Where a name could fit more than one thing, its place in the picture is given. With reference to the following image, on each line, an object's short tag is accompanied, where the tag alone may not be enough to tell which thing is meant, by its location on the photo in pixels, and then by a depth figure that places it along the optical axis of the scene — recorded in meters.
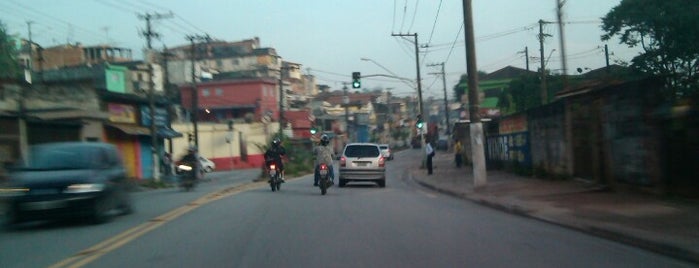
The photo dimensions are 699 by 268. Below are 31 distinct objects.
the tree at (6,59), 38.10
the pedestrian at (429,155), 32.19
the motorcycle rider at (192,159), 24.17
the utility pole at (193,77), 42.72
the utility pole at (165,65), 40.38
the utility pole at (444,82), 67.12
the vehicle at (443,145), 83.31
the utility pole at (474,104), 20.80
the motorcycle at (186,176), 24.19
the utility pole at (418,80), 43.78
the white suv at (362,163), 24.89
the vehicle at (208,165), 52.77
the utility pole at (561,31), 31.61
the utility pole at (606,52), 40.35
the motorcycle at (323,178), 20.86
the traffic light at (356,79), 36.22
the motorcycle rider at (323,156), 21.44
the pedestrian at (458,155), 38.19
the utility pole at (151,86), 37.34
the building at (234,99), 72.38
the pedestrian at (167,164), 42.34
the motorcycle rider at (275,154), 22.39
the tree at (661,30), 32.97
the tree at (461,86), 85.27
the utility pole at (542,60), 41.11
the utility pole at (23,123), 28.88
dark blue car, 12.70
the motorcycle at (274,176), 22.45
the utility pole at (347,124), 90.85
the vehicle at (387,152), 56.81
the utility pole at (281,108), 51.30
